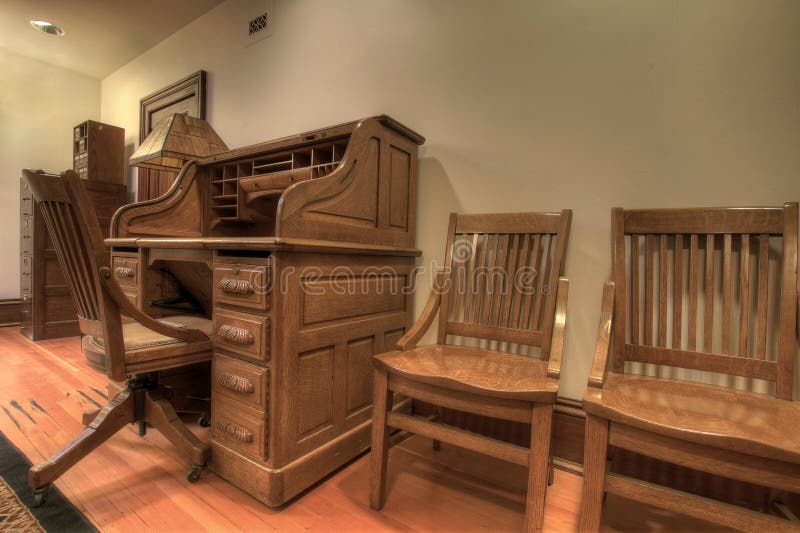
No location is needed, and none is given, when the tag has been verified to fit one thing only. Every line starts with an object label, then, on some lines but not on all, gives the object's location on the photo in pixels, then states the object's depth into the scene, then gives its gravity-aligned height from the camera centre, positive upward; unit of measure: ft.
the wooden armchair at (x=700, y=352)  2.61 -0.86
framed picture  9.77 +4.07
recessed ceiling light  10.43 +6.18
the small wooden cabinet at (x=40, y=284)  10.69 -1.11
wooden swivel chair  3.75 -1.06
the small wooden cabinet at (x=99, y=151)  11.74 +3.07
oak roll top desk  3.96 -0.49
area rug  3.62 -2.71
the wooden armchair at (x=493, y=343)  3.29 -0.99
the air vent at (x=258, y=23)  8.32 +5.14
